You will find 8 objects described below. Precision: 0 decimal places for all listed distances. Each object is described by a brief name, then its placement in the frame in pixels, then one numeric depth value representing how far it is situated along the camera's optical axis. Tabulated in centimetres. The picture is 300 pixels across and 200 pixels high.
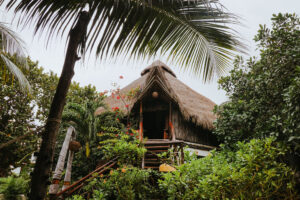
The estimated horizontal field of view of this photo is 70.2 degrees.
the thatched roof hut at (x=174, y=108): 736
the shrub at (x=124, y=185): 375
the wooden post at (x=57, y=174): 287
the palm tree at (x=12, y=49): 353
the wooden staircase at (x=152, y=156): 576
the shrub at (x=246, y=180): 245
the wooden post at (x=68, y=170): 365
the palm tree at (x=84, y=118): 623
